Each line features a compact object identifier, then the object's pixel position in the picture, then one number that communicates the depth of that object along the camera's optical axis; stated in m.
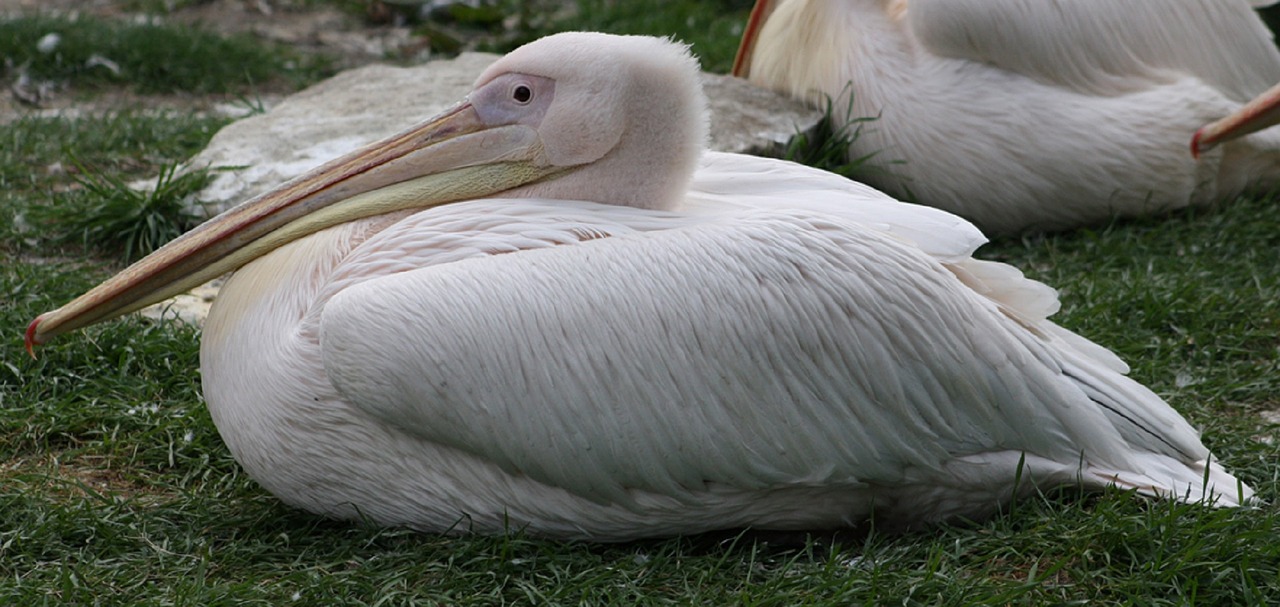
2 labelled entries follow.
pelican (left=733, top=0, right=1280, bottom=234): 9.35
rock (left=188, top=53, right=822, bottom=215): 9.19
